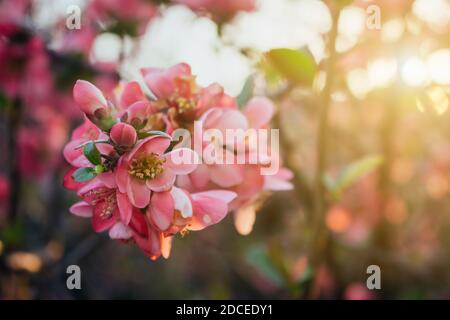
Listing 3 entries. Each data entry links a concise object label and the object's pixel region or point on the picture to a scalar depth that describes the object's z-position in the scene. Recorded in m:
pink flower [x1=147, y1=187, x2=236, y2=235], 0.36
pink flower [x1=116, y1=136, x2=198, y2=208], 0.36
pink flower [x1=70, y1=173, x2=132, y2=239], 0.36
